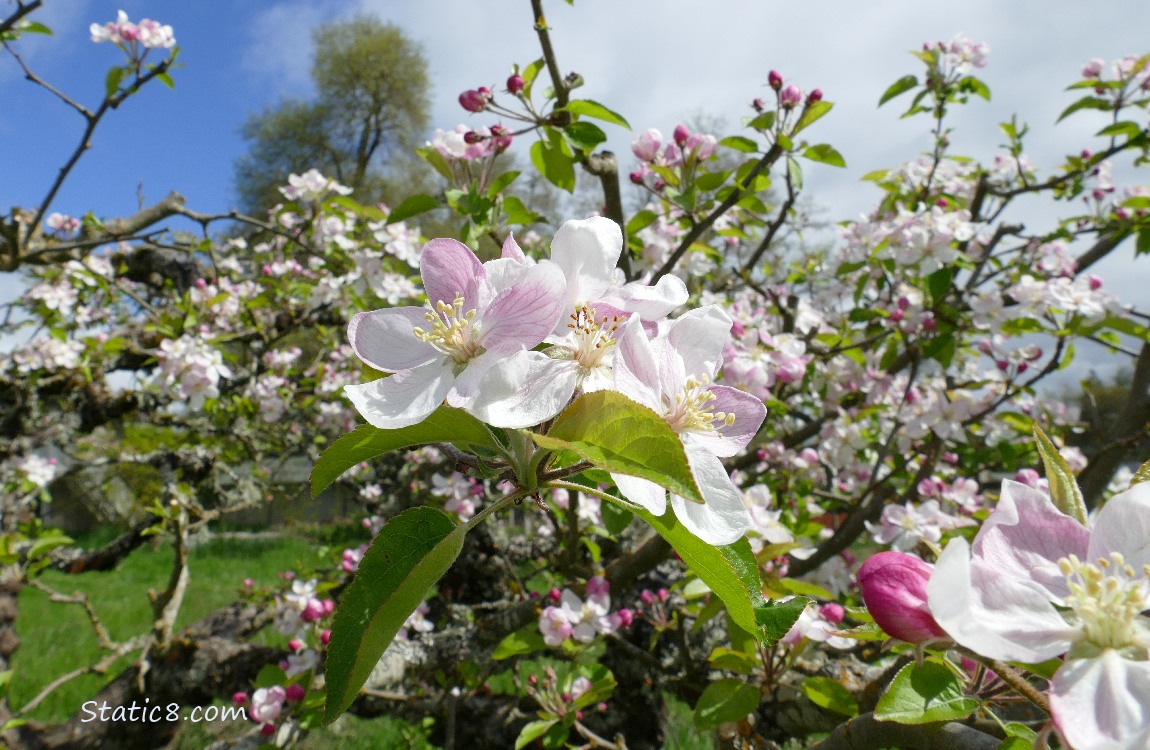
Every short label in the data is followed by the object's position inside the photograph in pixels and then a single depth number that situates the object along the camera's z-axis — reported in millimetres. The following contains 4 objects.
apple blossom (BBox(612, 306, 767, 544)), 104
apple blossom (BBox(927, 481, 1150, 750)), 85
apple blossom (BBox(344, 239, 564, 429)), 106
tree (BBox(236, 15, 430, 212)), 12296
